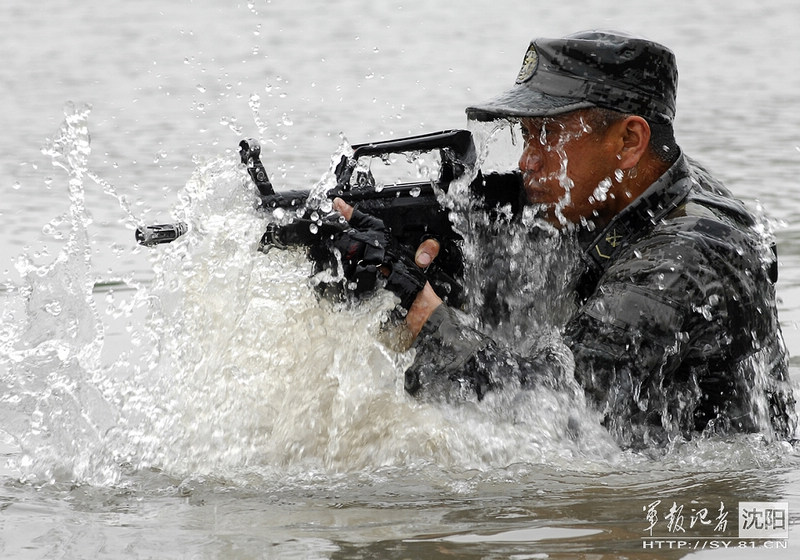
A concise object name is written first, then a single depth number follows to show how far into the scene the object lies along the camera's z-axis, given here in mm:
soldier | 7625
